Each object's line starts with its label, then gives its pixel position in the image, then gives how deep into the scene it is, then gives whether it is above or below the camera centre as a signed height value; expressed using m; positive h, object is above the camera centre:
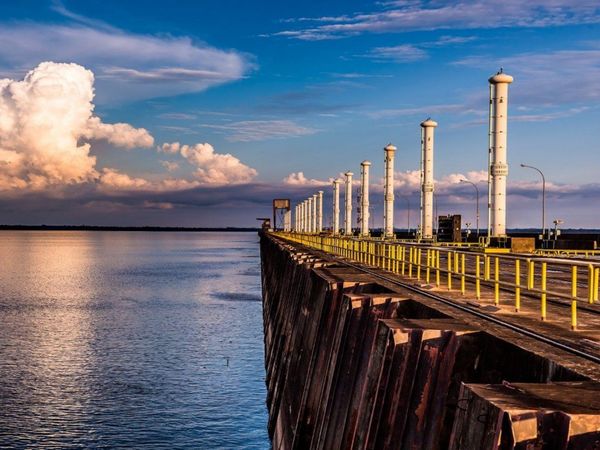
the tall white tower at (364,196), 84.00 +2.62
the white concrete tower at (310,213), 123.94 +0.72
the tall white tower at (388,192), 73.12 +2.73
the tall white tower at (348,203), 96.06 +1.98
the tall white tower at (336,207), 105.50 +1.64
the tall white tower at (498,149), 47.53 +4.66
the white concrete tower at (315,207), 116.96 +1.78
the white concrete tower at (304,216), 135.74 +0.30
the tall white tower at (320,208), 115.50 +1.59
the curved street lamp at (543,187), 62.38 +2.88
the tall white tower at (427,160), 63.38 +5.21
